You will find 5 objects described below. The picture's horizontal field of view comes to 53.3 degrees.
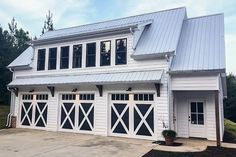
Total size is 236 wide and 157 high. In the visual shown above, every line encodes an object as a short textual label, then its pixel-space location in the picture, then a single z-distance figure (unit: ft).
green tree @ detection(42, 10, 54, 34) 113.40
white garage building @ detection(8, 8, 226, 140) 38.11
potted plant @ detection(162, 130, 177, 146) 34.40
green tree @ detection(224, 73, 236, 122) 92.05
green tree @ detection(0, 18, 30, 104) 81.51
